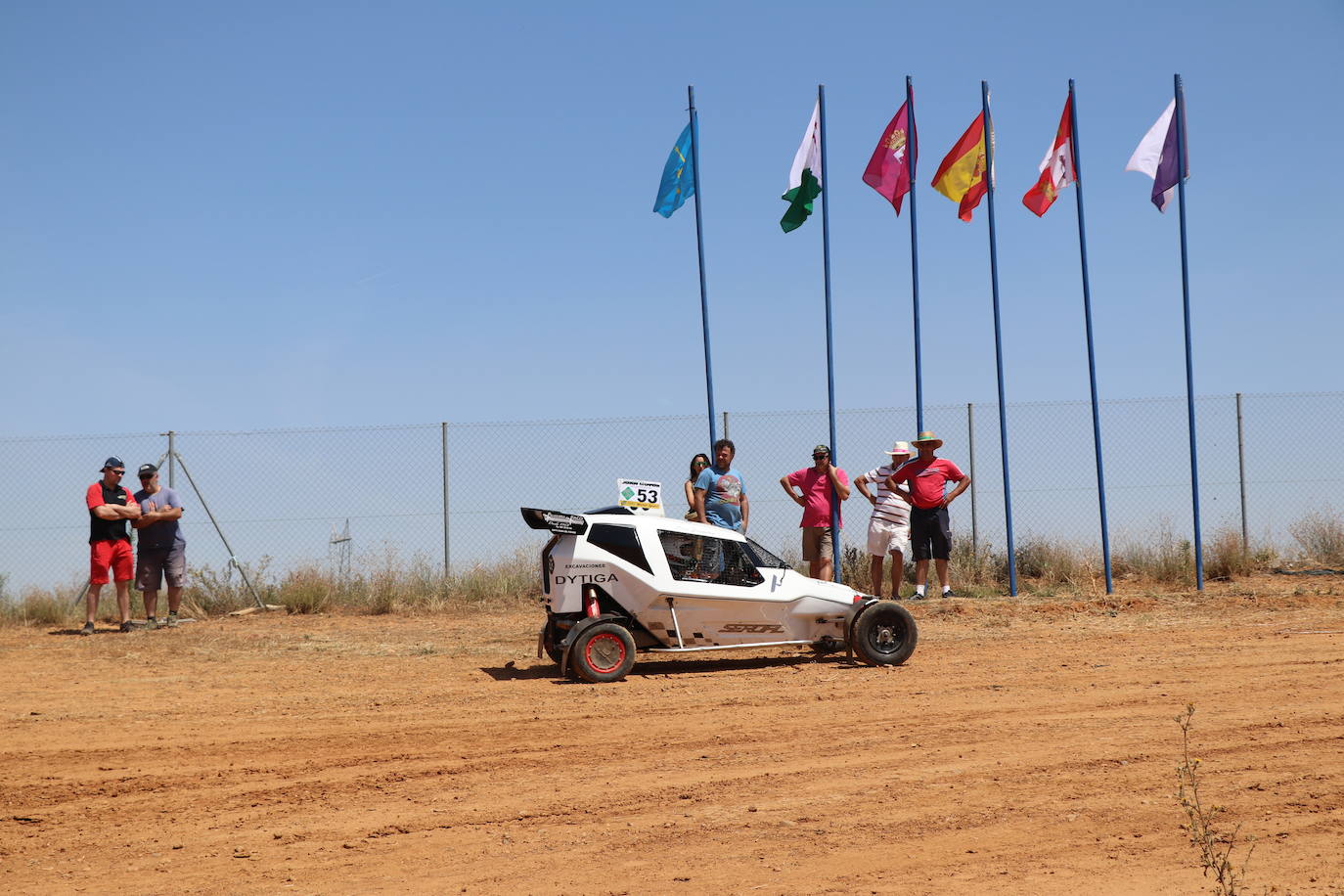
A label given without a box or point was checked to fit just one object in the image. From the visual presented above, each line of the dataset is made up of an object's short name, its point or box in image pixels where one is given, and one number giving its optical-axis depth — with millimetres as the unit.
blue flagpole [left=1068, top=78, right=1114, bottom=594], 17828
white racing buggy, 11031
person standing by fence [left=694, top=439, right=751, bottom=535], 14219
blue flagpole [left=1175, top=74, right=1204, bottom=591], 17672
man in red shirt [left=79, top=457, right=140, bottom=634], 15070
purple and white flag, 18078
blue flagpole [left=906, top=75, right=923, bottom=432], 17875
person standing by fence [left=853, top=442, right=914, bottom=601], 16047
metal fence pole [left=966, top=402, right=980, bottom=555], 19250
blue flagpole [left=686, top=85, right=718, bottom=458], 17328
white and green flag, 18391
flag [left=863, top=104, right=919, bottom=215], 18672
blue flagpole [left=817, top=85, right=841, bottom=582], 17766
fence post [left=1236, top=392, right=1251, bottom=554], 19734
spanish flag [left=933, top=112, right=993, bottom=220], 18641
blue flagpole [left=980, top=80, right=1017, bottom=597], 16984
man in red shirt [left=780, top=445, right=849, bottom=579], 15086
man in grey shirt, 15688
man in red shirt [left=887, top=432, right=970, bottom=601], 15695
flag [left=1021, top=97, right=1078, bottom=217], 18609
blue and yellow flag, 18391
